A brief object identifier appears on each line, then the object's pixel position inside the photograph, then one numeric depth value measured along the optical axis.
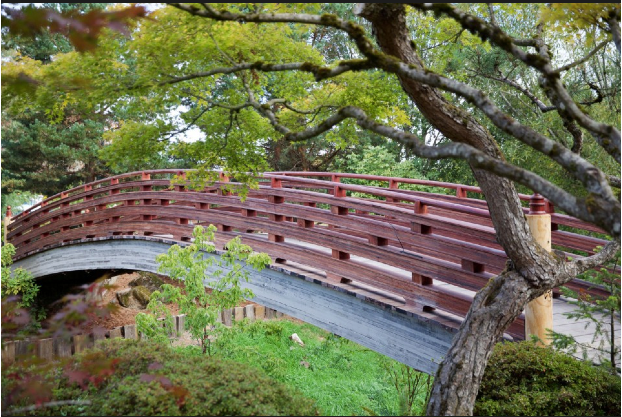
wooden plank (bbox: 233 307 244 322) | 9.98
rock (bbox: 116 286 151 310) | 12.16
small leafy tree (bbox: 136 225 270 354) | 5.35
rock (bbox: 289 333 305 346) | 9.90
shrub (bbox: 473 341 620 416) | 3.58
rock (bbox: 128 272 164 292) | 13.19
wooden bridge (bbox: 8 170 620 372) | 4.69
